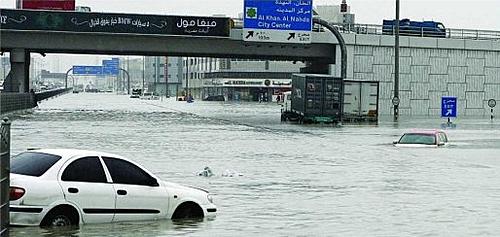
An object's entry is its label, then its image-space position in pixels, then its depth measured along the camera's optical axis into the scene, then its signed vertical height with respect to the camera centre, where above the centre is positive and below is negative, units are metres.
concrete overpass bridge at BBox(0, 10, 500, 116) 65.69 +2.99
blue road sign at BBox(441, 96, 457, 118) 65.31 -1.18
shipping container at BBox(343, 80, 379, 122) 64.00 -0.81
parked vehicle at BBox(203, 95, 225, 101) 165.50 -1.87
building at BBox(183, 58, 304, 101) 169.88 +1.90
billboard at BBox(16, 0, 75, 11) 75.31 +6.70
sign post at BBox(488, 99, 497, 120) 72.81 -0.95
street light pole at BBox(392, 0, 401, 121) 68.56 +1.20
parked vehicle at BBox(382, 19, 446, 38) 75.69 +5.24
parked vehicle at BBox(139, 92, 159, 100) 167.25 -1.81
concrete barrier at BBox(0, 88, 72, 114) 60.67 -1.25
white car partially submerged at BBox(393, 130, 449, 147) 38.59 -2.11
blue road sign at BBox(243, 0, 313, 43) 63.53 +4.72
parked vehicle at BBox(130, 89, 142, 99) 182.00 -1.31
